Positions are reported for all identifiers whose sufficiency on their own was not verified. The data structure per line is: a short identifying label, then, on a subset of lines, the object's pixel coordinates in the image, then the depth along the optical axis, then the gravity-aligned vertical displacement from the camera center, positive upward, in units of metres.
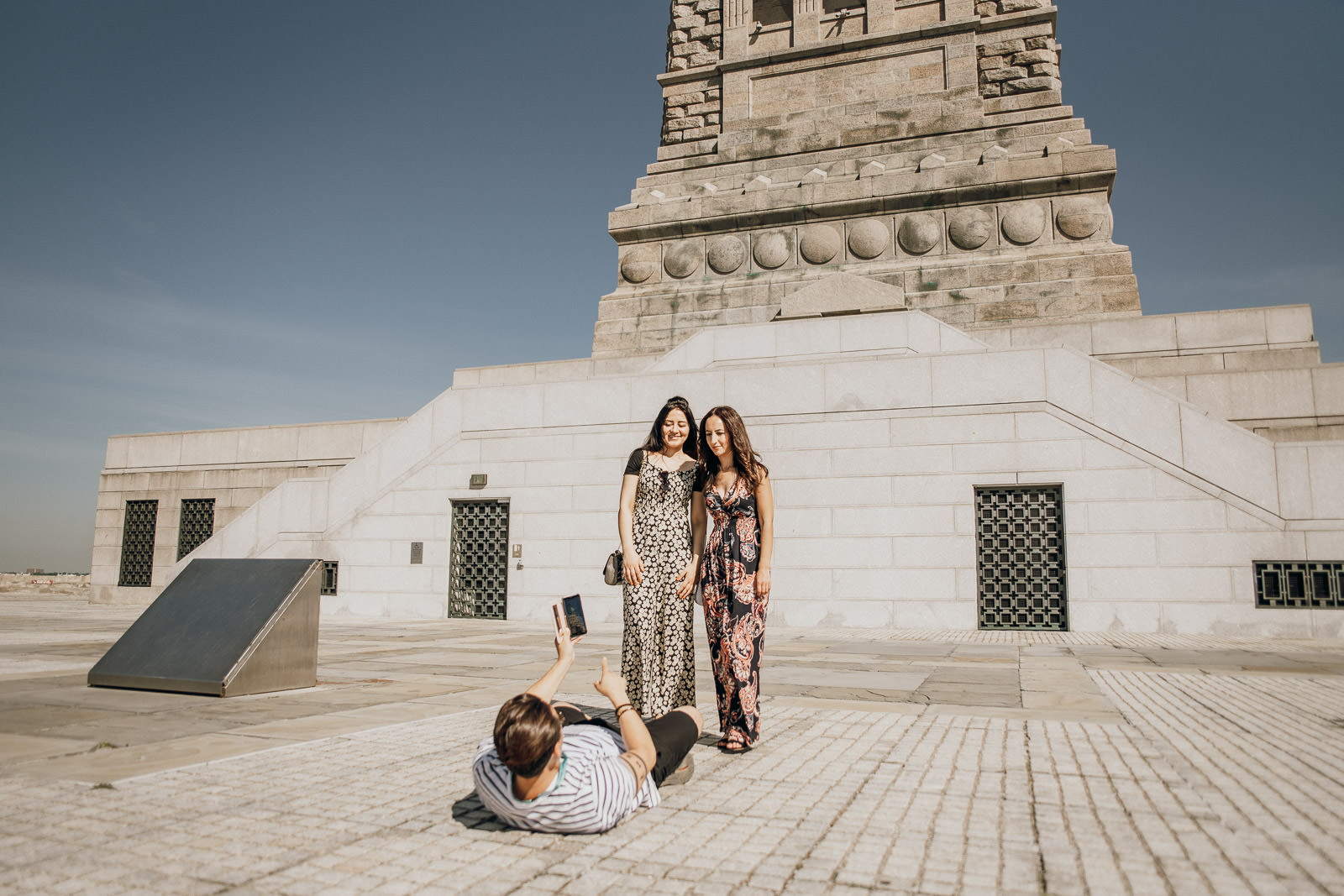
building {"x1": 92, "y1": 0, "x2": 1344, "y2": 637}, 11.84 +2.35
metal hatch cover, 6.41 -0.69
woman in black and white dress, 4.74 -0.05
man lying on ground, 2.91 -0.82
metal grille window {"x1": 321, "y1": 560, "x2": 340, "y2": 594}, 15.44 -0.51
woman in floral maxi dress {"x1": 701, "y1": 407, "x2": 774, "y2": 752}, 4.66 -0.09
